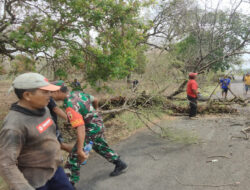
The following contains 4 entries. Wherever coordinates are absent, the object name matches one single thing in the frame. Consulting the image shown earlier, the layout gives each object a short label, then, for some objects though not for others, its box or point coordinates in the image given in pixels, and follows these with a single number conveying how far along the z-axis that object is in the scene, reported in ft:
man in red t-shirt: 20.71
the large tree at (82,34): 14.94
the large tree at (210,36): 23.32
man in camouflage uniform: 8.11
